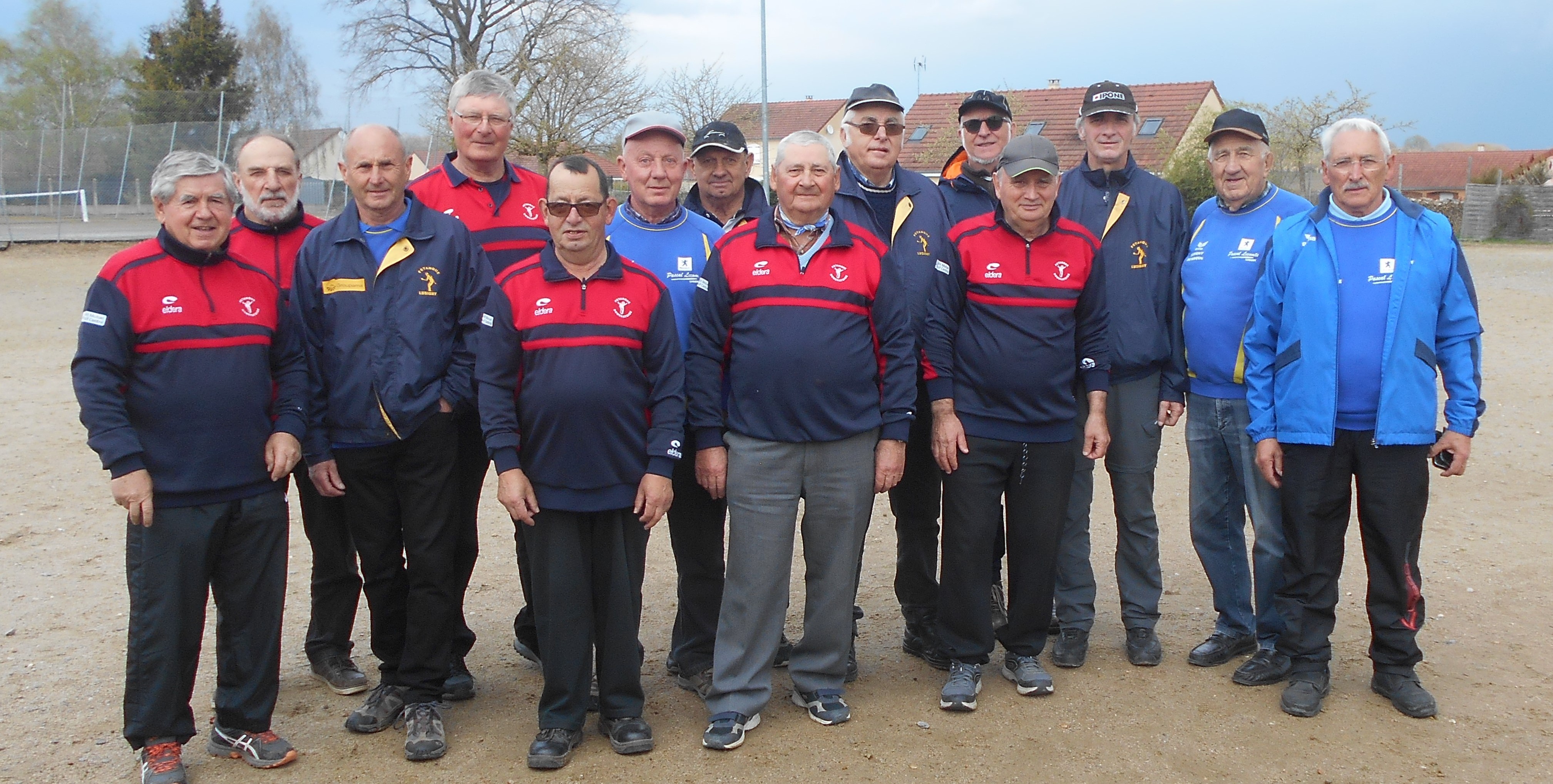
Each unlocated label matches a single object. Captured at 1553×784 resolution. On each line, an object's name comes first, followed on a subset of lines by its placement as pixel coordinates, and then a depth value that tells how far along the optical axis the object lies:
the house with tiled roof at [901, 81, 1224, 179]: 32.88
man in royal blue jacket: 4.14
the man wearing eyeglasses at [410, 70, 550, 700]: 4.62
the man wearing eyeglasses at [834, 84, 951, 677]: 4.64
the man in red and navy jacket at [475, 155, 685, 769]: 3.79
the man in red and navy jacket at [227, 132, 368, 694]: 4.33
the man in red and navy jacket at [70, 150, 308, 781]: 3.57
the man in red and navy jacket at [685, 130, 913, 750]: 4.04
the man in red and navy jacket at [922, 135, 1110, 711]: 4.32
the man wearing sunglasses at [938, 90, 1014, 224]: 5.03
